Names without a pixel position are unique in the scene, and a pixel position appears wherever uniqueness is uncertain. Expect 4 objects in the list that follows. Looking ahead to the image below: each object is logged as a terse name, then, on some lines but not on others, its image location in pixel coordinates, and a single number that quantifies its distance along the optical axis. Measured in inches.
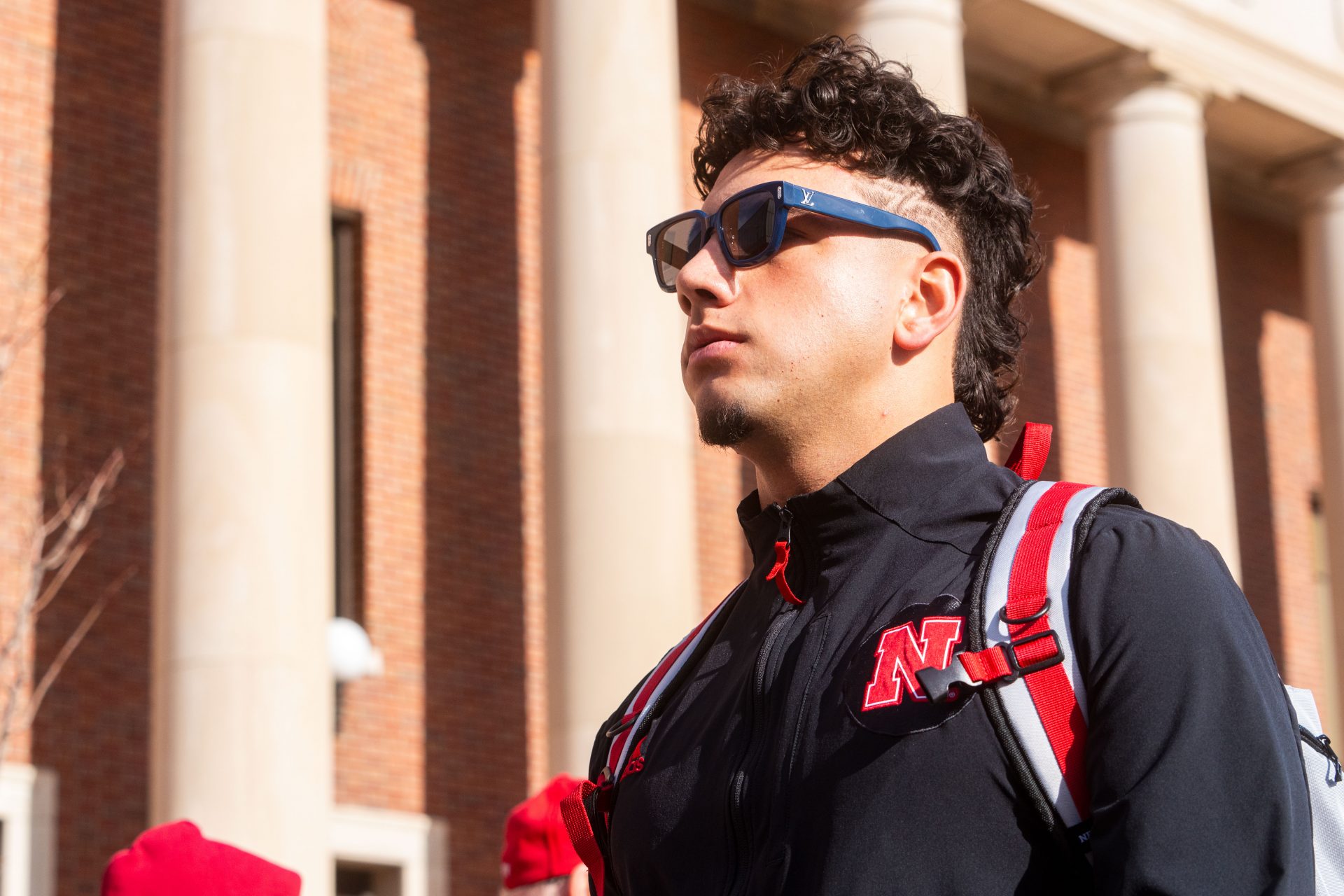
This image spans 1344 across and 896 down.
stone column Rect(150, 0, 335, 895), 389.4
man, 70.6
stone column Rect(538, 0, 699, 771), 447.5
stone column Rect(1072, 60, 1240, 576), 602.9
